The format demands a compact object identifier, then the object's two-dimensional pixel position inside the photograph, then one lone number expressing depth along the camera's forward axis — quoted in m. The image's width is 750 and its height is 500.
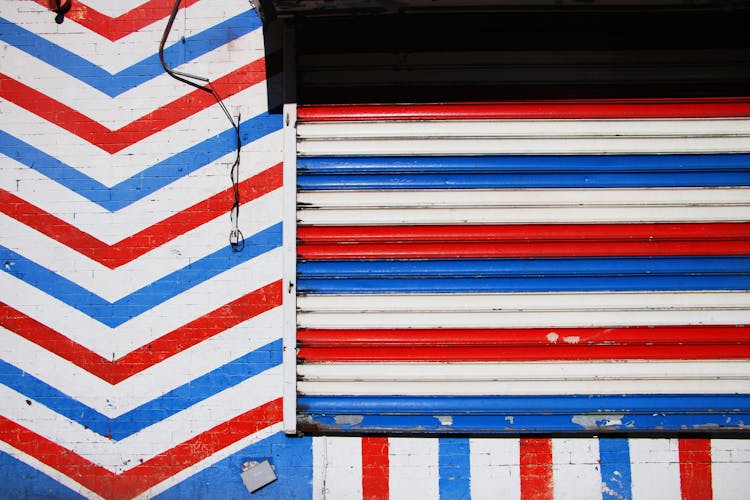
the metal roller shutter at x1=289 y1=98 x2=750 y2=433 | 3.64
